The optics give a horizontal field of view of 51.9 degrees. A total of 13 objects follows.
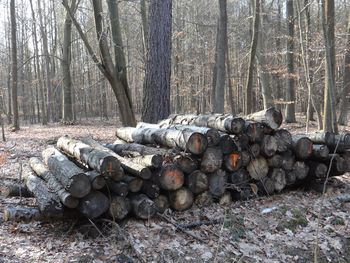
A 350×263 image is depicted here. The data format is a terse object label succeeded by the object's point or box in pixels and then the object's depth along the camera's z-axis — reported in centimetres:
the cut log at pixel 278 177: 645
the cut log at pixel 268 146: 619
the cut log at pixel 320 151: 653
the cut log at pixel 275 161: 634
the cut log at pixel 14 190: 609
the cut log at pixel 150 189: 532
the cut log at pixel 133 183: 513
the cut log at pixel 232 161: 595
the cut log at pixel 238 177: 609
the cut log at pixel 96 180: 475
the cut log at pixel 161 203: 543
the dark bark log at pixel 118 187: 497
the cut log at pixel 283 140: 635
